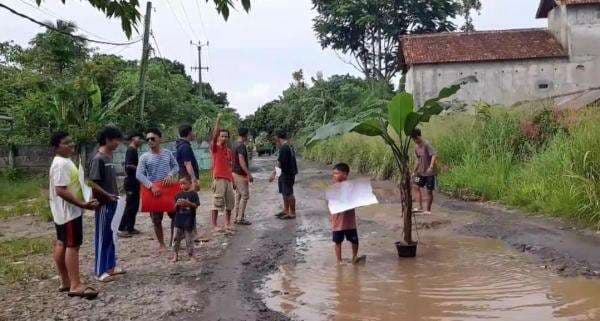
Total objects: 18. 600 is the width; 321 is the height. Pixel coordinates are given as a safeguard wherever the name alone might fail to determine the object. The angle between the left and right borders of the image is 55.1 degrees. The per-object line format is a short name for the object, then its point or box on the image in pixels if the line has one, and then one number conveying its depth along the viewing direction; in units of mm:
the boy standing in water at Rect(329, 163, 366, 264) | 7016
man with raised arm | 9391
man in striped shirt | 7641
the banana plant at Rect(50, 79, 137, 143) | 18562
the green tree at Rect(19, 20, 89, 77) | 25578
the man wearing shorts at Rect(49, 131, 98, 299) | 5574
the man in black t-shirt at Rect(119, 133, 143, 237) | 9266
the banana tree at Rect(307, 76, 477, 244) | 6961
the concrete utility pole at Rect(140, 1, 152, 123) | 19844
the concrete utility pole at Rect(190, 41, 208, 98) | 49244
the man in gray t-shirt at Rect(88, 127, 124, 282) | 6418
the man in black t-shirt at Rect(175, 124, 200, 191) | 8305
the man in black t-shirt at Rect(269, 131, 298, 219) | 10758
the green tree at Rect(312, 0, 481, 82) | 40406
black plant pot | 7363
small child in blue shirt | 7344
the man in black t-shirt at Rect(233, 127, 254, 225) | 10114
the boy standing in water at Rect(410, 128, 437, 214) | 10531
